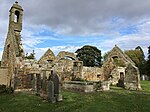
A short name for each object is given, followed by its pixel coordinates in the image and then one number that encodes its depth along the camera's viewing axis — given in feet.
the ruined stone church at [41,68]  34.93
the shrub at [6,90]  32.46
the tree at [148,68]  89.21
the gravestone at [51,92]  23.51
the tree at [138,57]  106.42
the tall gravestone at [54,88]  23.94
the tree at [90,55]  107.19
